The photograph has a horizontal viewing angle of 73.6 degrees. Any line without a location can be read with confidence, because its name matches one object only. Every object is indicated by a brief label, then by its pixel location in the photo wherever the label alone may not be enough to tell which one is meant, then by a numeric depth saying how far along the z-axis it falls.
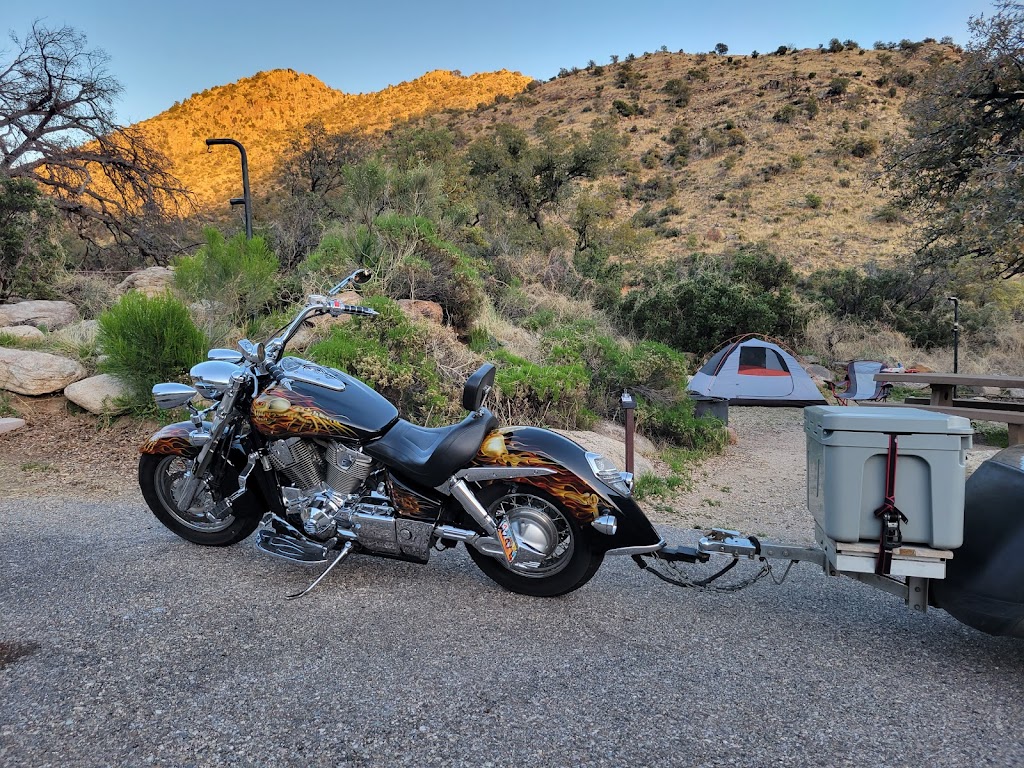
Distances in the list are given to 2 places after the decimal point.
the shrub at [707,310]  14.81
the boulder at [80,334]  7.99
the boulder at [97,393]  6.87
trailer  2.49
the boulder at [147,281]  11.52
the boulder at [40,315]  9.62
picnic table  7.15
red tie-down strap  2.57
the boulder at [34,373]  7.13
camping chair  10.89
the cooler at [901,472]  2.53
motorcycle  3.13
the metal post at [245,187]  12.33
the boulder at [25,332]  8.39
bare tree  13.35
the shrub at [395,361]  6.86
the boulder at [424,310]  8.82
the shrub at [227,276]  7.91
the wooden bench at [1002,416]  6.99
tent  11.07
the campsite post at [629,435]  5.82
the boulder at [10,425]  6.57
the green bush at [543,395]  7.59
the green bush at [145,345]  6.74
